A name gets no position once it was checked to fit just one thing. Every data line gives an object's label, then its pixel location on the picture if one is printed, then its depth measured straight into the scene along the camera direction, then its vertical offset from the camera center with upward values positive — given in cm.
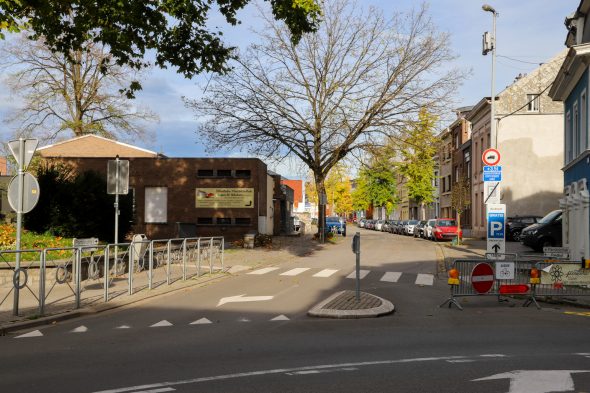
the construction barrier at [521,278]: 1328 -147
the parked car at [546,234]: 2722 -101
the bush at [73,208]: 2008 -4
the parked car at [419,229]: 4784 -153
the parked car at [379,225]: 7575 -194
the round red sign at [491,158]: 1834 +154
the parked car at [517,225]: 3684 -85
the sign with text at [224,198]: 3434 +55
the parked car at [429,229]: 4330 -140
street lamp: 2362 +637
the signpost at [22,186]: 1096 +36
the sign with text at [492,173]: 1839 +110
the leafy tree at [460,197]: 3725 +79
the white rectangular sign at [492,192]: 1864 +55
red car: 4025 -125
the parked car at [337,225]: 4981 -130
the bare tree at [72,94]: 4681 +870
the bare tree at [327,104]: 3391 +576
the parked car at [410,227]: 5531 -156
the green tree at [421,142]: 3365 +369
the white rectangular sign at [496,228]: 1766 -50
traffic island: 1125 -187
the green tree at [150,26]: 1300 +399
